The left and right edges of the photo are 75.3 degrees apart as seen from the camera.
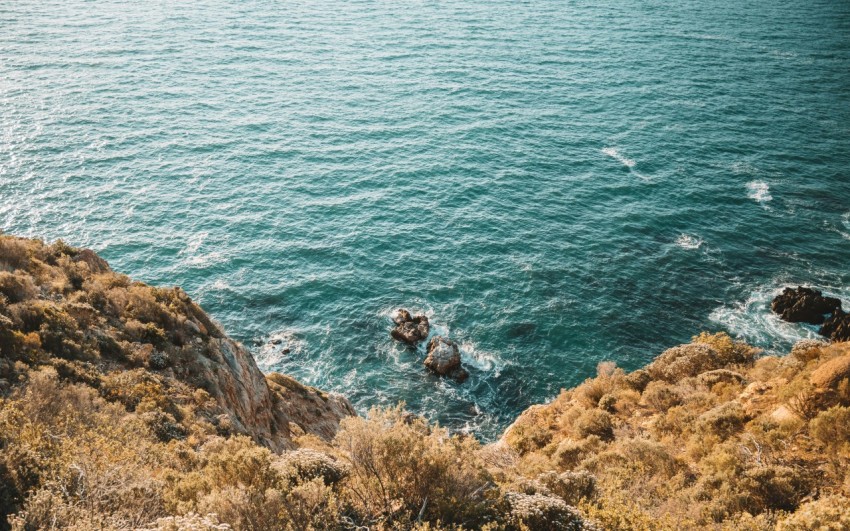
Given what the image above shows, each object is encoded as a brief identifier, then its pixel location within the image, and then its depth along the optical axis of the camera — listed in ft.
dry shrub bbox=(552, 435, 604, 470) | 94.17
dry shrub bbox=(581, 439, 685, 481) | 81.05
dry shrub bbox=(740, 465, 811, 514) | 70.13
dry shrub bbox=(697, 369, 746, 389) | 111.06
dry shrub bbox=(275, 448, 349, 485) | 61.98
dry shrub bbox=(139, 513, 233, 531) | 45.29
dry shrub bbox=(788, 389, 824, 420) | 82.38
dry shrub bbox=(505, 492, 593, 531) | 59.62
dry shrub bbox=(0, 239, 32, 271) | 100.22
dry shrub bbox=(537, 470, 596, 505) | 69.67
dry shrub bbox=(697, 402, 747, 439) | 87.75
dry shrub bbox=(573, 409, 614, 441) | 105.60
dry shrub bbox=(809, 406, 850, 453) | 75.82
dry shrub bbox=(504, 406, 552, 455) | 111.14
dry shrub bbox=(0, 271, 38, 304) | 89.25
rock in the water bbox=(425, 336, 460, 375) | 168.66
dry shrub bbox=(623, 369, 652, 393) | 125.80
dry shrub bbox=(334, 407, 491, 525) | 60.23
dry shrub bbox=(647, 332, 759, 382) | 124.88
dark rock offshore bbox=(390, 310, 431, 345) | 177.37
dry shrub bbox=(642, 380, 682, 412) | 108.78
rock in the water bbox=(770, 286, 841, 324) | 180.34
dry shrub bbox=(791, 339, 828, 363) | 105.09
